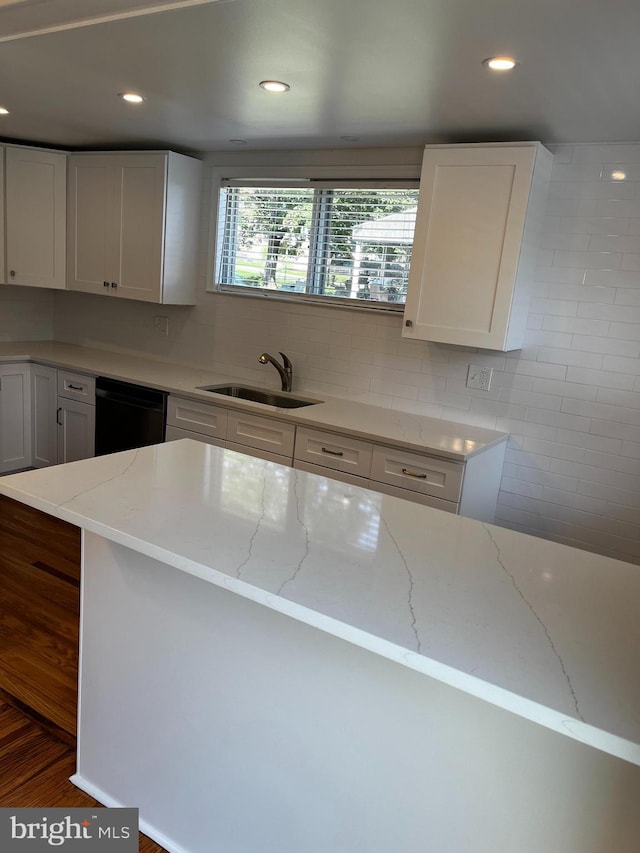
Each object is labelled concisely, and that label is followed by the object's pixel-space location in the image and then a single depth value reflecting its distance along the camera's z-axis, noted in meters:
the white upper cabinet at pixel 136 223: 3.89
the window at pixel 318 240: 3.47
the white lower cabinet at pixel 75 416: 4.06
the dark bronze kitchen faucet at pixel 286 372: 3.75
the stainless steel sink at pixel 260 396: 3.73
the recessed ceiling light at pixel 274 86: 2.42
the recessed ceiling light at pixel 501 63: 1.96
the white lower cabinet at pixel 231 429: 3.21
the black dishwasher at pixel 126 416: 3.69
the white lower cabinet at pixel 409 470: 2.78
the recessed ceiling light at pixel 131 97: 2.82
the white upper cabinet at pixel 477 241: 2.75
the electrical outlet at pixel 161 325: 4.39
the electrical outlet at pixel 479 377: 3.21
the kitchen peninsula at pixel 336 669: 1.10
